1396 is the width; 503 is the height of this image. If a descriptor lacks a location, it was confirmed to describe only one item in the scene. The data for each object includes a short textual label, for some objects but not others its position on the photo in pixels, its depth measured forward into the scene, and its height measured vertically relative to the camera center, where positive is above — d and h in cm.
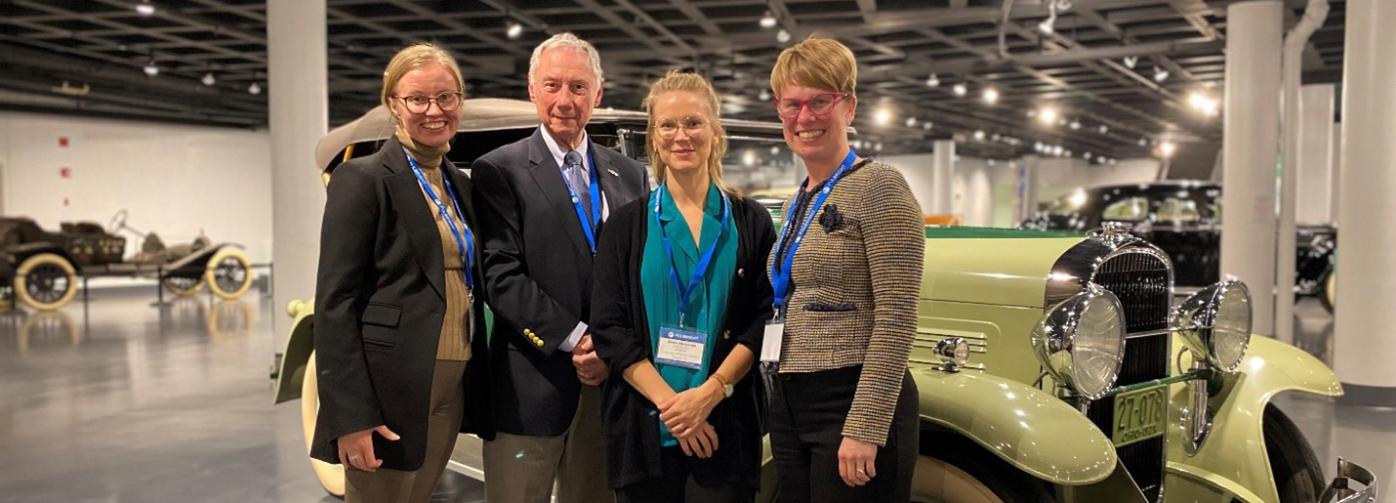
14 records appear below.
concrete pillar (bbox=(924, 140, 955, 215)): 2477 +143
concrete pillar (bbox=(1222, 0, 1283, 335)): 821 +81
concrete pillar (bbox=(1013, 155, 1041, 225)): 2475 +110
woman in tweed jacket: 176 -16
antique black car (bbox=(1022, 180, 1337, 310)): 1044 +14
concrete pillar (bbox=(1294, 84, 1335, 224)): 1415 +112
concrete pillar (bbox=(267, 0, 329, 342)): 712 +74
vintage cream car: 216 -42
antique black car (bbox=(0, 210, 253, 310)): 1200 -46
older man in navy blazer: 207 -10
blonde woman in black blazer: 190 -15
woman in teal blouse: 195 -20
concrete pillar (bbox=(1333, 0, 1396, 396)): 600 +15
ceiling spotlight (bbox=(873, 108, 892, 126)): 1841 +229
